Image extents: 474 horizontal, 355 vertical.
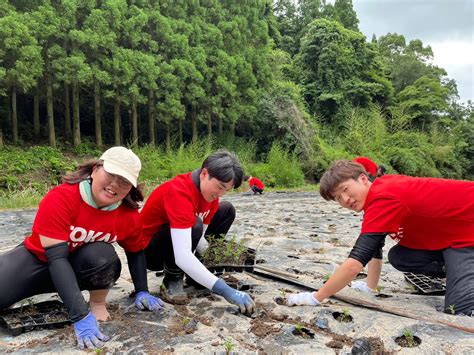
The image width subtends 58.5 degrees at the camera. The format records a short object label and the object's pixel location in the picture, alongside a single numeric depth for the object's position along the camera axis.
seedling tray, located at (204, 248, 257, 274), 3.52
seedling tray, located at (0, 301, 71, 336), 2.43
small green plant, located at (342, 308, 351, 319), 2.65
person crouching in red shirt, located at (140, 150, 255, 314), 2.67
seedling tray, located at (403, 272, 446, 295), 3.33
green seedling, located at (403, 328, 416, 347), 2.29
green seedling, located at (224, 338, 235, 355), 2.18
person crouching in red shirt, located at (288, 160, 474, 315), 2.66
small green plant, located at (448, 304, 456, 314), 2.72
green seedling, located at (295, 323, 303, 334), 2.45
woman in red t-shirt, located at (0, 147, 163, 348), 2.33
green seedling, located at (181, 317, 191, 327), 2.55
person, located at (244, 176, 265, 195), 13.95
